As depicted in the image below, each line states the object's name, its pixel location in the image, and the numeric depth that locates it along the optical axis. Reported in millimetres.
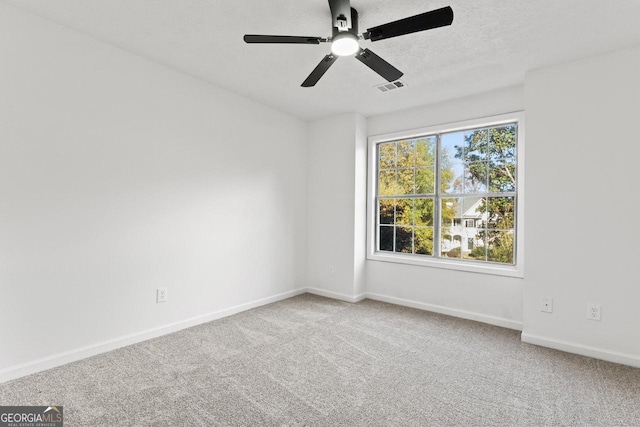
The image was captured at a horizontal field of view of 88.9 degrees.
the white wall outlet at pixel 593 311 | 2684
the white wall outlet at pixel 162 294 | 3018
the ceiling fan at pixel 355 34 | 1779
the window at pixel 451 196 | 3531
